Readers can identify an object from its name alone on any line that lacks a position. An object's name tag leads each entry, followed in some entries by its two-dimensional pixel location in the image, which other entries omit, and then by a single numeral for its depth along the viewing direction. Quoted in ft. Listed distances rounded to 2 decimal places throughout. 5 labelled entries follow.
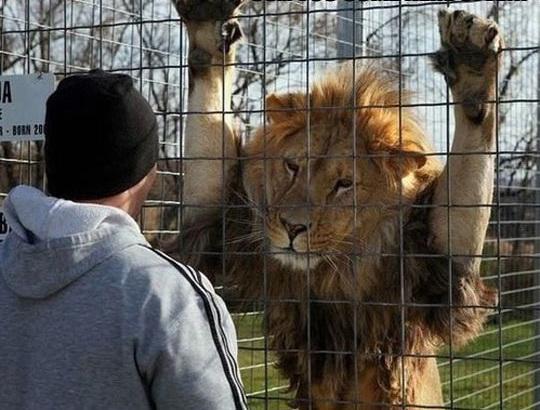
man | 5.25
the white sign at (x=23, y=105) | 10.66
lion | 10.19
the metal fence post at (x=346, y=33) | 13.62
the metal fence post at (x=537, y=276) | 17.04
